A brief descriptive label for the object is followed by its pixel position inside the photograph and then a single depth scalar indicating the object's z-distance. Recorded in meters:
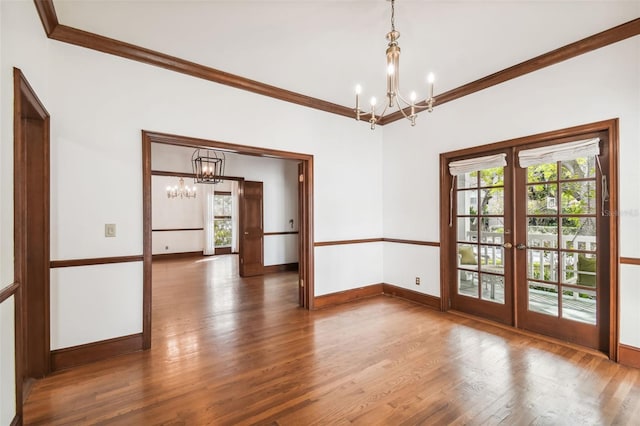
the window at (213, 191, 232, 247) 10.73
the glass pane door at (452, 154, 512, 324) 3.54
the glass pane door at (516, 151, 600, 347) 2.89
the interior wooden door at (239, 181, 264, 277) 6.56
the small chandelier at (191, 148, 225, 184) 6.61
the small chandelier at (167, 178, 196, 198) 9.62
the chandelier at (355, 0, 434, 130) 2.20
